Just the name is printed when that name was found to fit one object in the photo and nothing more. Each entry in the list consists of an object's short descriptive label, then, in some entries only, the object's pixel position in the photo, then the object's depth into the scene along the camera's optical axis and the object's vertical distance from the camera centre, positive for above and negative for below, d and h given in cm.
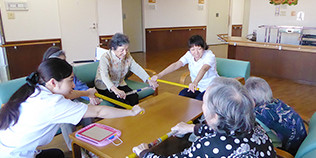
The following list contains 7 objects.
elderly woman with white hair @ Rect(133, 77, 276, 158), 115 -49
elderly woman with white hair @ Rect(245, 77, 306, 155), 178 -68
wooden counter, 496 -72
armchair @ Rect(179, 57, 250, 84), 320 -58
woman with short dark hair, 282 -47
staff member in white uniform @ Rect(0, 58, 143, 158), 149 -52
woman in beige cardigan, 271 -52
